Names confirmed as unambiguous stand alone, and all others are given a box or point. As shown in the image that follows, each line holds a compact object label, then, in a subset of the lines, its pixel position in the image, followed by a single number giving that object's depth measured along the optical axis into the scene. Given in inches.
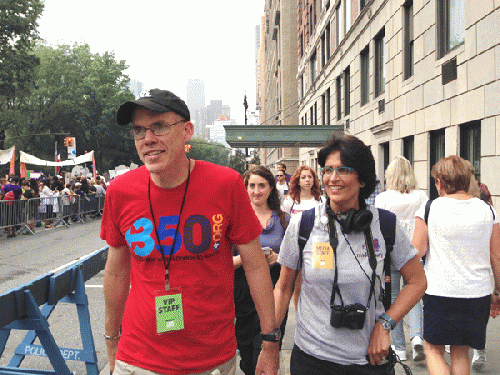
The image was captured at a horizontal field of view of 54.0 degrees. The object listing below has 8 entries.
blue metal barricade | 137.1
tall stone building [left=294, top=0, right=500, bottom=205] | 374.3
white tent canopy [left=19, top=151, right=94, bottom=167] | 1008.4
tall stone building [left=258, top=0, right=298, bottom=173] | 1857.8
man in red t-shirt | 89.5
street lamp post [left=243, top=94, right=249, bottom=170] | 2149.4
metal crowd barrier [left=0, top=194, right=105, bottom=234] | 612.1
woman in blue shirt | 154.2
